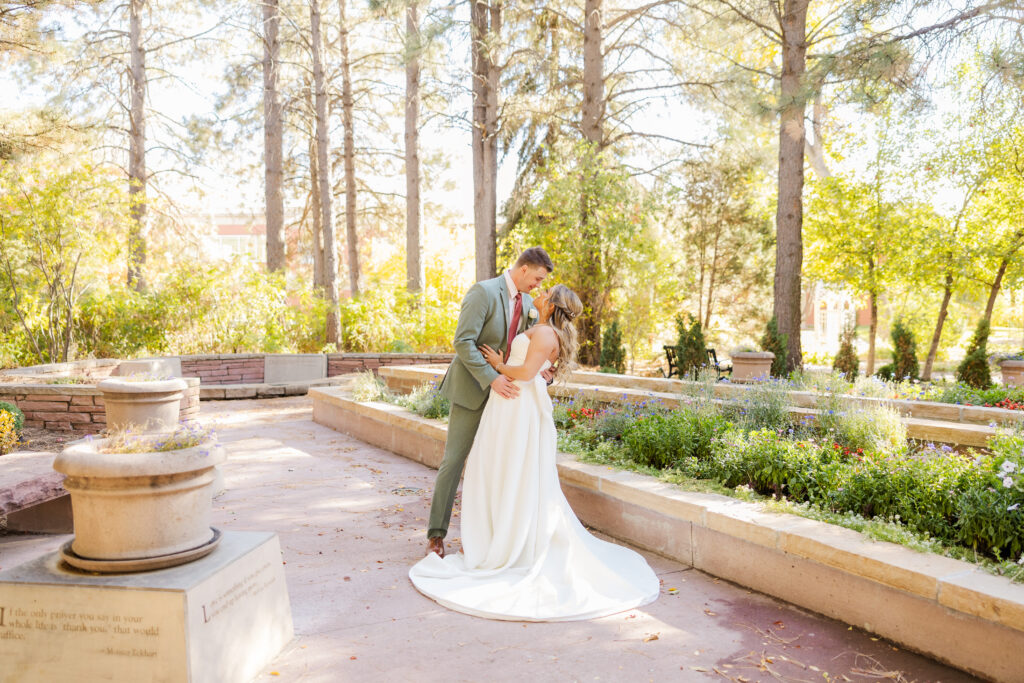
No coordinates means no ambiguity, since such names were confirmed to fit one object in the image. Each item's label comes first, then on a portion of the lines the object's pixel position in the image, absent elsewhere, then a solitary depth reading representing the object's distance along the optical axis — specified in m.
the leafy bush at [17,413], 7.79
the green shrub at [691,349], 13.71
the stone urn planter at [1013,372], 10.42
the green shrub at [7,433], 6.93
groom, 4.44
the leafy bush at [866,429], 5.10
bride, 3.82
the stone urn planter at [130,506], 2.64
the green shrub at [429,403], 7.80
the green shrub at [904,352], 13.76
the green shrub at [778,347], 12.55
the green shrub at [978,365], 12.26
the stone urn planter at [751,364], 11.41
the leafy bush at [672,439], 5.34
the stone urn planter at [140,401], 5.16
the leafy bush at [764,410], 6.14
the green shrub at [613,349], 14.02
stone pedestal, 2.55
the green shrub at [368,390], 9.48
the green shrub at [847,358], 15.75
